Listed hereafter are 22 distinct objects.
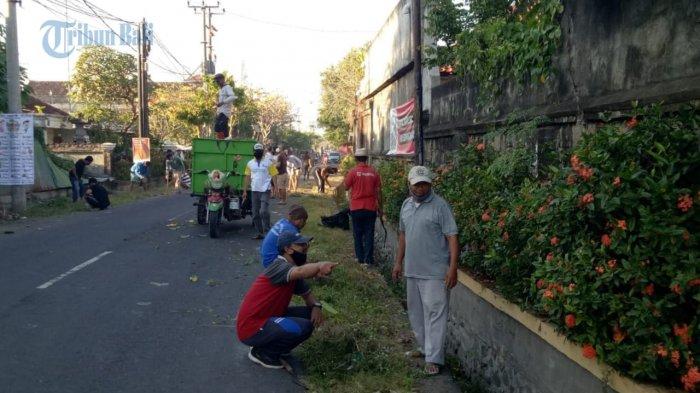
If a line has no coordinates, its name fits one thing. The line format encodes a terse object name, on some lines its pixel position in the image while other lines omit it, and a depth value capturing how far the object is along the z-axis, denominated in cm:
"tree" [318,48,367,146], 4716
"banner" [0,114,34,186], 1652
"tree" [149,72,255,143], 3206
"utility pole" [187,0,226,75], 3800
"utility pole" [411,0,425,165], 1119
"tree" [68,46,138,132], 3762
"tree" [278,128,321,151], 8252
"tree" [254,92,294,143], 6548
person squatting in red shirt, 528
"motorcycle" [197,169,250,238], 1231
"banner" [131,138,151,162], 2742
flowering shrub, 301
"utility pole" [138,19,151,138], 2797
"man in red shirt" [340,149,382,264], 950
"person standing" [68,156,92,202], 2022
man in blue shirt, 544
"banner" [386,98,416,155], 1420
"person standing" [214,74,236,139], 1485
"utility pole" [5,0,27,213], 1631
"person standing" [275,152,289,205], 1936
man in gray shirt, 531
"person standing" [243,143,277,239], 1220
